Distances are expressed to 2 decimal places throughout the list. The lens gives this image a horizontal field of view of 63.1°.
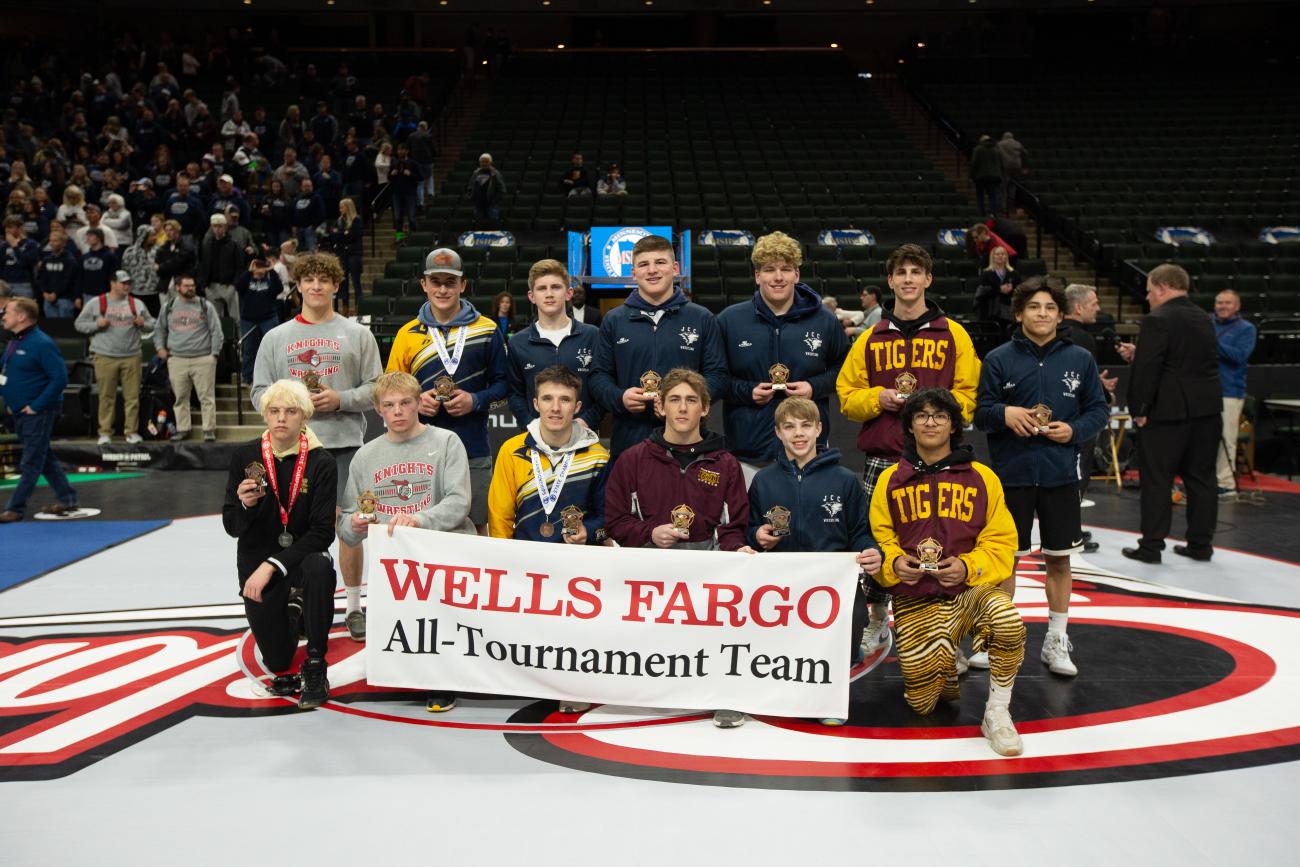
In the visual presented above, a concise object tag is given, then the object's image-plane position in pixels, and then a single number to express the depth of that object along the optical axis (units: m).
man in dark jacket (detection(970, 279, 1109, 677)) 4.83
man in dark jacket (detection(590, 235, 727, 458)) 4.97
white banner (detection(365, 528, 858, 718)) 4.18
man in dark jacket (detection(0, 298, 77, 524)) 8.26
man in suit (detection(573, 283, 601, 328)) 10.58
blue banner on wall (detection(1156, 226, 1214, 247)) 15.74
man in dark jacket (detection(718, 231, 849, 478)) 5.07
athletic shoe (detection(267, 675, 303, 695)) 4.56
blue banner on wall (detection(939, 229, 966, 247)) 15.32
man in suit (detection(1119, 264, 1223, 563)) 7.03
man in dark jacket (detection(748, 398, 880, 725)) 4.42
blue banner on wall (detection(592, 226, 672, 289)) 14.26
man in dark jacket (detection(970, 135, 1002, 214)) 16.84
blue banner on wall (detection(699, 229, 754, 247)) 15.09
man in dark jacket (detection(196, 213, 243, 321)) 12.37
